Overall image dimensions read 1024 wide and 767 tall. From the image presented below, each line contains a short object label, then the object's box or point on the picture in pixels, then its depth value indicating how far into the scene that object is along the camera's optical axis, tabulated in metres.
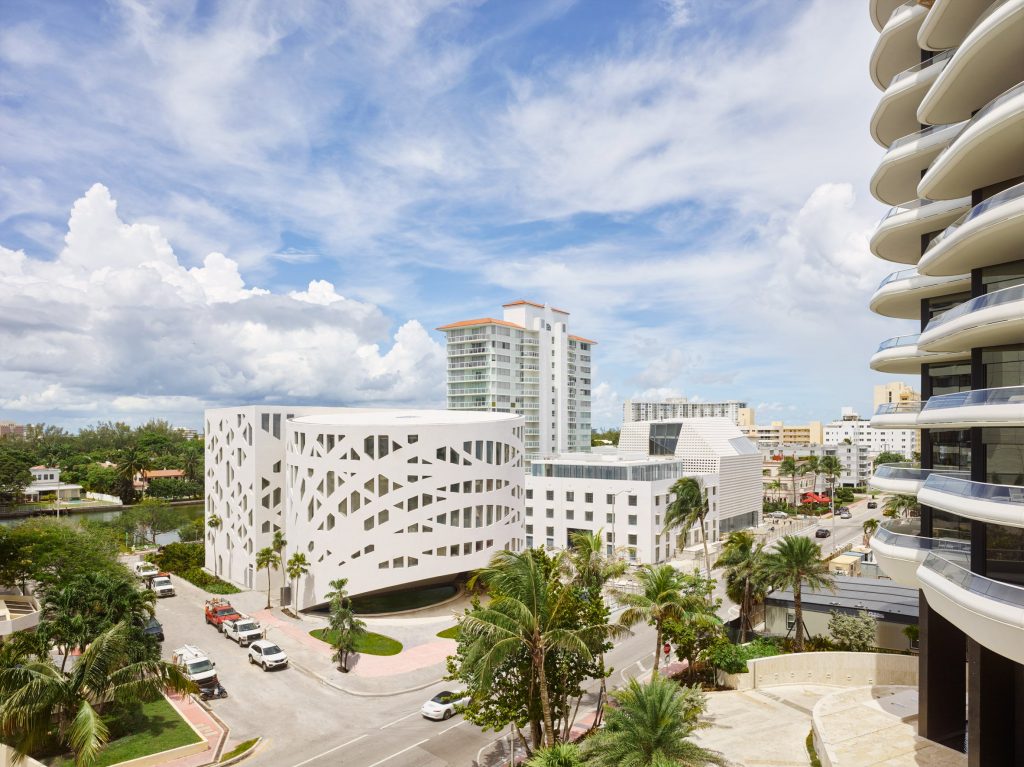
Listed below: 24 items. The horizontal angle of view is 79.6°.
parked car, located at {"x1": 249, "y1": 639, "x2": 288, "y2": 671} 37.72
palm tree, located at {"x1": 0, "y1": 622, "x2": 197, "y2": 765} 20.68
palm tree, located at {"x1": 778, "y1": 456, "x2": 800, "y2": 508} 110.36
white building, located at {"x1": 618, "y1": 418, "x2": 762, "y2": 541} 79.38
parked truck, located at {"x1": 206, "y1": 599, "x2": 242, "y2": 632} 46.04
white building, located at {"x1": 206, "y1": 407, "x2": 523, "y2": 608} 47.88
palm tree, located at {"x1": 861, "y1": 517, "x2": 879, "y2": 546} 70.03
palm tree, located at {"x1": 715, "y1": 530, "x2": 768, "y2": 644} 35.03
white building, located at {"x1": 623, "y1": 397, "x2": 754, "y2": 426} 198.75
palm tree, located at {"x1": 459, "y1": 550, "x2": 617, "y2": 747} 19.11
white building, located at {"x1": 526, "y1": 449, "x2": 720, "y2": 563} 65.88
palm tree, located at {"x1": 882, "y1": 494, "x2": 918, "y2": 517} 53.30
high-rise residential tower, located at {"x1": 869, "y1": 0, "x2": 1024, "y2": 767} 14.52
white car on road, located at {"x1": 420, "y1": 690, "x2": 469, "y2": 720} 30.48
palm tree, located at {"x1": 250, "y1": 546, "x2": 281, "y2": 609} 51.38
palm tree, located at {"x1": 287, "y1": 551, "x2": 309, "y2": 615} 47.66
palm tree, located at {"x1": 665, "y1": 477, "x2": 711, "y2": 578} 52.69
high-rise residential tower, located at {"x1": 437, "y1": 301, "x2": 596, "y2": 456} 113.44
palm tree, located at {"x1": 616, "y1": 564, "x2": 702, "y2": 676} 27.92
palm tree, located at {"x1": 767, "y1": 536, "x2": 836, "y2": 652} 33.47
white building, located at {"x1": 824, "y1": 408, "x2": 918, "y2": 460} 176.75
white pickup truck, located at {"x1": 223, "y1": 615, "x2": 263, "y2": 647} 42.69
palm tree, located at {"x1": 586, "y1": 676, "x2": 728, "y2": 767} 18.12
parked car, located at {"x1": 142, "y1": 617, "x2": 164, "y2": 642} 42.41
